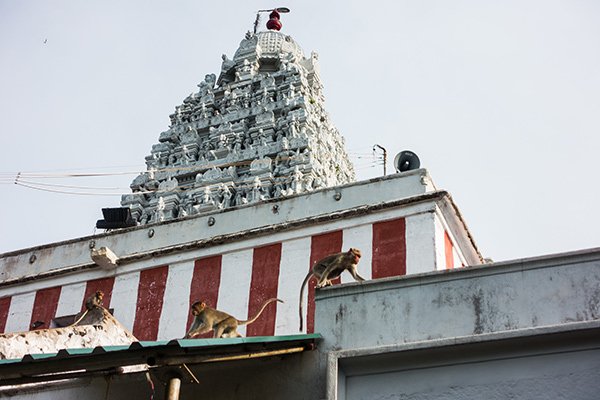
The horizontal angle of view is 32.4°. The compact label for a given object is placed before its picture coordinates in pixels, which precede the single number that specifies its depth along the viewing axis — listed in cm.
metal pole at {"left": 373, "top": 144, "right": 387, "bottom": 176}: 2277
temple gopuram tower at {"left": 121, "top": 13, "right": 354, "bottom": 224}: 2712
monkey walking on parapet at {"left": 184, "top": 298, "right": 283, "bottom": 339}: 1116
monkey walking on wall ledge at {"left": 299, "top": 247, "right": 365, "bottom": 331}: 1112
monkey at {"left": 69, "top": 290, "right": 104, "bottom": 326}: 1372
